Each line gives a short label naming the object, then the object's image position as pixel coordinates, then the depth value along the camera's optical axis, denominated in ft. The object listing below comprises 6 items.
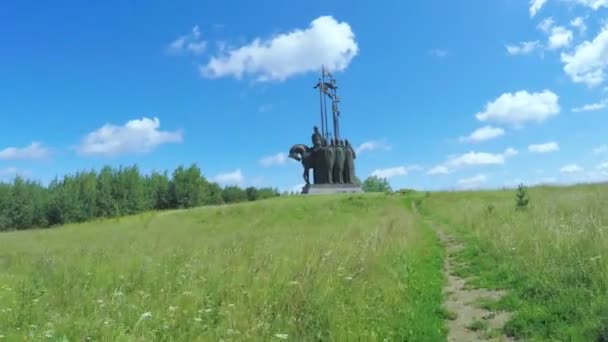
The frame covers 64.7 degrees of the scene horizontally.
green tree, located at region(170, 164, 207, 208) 295.28
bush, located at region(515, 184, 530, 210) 61.43
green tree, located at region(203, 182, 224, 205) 303.70
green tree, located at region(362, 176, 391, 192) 352.08
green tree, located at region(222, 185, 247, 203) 321.11
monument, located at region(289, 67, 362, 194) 166.91
